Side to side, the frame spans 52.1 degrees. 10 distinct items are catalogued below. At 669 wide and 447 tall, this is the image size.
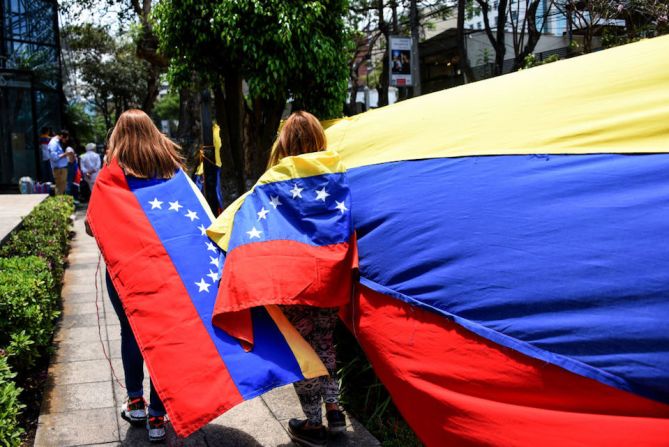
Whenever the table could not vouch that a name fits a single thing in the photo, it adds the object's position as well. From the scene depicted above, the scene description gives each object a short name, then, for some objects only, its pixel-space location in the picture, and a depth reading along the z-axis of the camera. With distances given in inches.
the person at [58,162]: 617.0
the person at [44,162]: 703.7
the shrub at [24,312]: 167.6
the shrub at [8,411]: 121.3
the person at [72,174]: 650.0
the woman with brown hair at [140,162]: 148.6
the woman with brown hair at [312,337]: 146.1
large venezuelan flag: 90.3
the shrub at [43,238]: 245.9
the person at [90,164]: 631.3
